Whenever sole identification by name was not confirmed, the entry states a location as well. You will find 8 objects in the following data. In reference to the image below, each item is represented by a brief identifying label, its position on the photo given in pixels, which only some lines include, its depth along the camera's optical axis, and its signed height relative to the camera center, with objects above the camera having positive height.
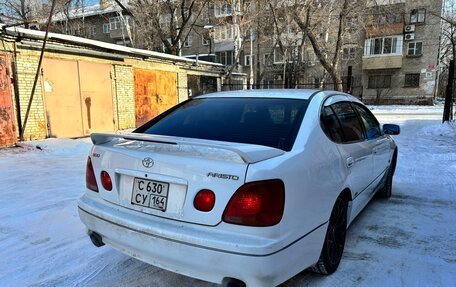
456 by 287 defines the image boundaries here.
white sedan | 1.97 -0.66
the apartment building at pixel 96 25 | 30.77 +6.56
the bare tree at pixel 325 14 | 17.66 +4.00
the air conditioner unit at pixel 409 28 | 30.86 +5.15
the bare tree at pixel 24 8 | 23.63 +6.38
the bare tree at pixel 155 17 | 20.29 +4.23
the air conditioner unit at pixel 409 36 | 31.02 +4.46
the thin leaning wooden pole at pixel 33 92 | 8.30 -0.07
